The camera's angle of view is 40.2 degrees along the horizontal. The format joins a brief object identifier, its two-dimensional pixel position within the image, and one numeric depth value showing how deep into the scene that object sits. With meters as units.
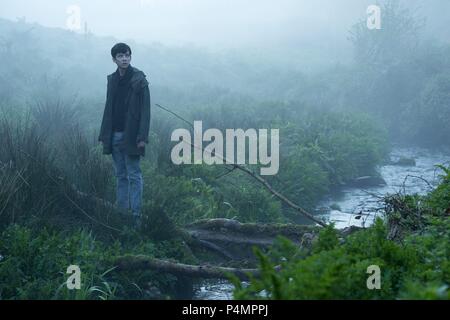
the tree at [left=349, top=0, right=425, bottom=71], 29.44
